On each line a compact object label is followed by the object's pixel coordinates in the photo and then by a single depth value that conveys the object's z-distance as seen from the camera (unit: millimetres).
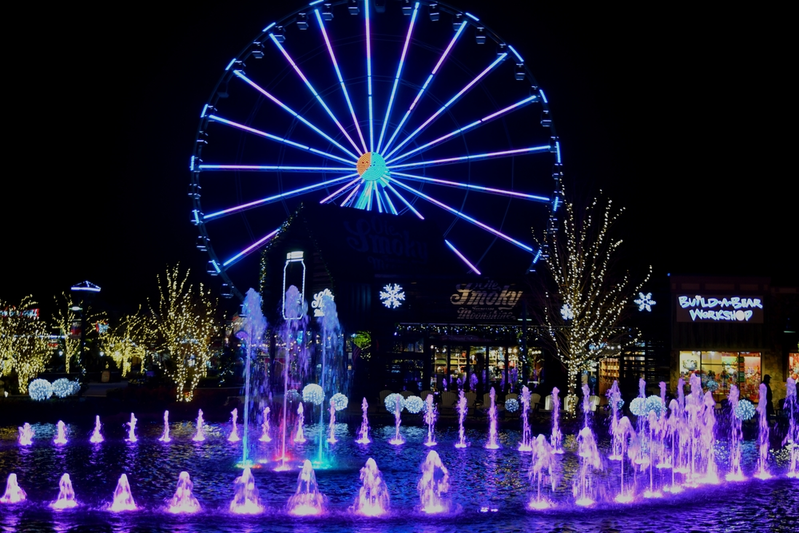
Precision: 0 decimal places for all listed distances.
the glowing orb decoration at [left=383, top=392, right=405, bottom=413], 21141
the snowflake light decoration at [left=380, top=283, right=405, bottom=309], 28500
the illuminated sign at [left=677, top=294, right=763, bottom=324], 27859
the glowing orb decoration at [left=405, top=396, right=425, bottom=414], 21484
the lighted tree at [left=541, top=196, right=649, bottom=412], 25453
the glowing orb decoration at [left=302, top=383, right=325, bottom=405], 21609
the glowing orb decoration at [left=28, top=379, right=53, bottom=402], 23094
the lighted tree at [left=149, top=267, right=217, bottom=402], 25719
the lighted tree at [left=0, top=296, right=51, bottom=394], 30891
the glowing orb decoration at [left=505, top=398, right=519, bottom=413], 21766
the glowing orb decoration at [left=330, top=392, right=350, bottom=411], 21062
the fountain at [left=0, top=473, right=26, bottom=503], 10594
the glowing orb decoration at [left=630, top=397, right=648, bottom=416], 20312
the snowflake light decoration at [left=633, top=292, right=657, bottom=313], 27703
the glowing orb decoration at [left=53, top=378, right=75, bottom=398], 23656
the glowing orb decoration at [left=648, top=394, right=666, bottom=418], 20062
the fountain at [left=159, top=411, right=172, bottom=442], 17500
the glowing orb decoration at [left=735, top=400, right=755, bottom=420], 20672
